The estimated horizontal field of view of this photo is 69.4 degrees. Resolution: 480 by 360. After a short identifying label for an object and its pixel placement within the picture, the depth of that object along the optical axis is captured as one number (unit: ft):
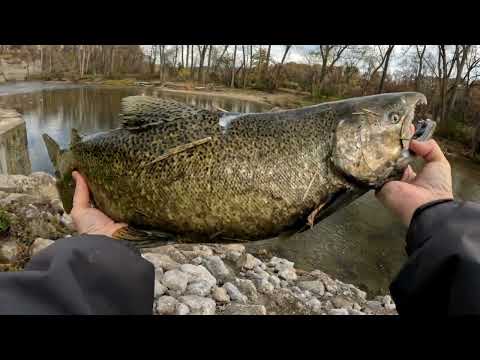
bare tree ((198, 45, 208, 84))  118.83
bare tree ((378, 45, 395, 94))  65.13
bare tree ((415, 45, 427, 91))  73.10
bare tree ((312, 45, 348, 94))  86.70
